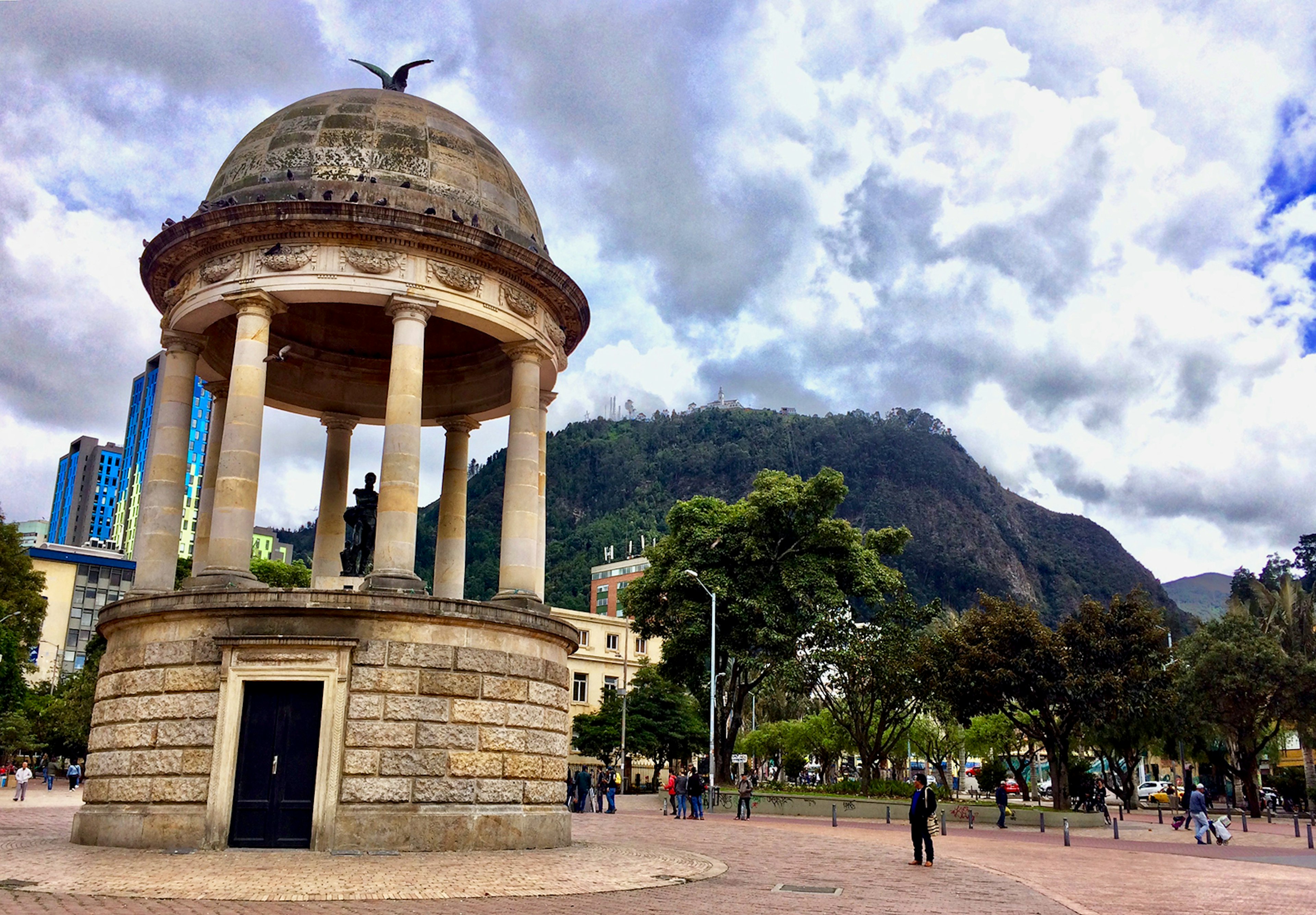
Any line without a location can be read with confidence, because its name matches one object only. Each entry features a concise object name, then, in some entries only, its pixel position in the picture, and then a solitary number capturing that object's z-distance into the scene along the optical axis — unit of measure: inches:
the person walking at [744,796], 1546.5
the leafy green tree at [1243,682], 1889.8
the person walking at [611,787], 1589.6
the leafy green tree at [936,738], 2723.9
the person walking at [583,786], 1545.3
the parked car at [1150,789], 3157.0
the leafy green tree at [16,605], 2257.6
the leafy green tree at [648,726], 2829.7
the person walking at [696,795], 1518.2
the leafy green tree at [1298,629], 1900.8
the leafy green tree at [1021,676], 1679.4
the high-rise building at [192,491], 7249.0
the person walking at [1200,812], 1251.8
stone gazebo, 693.3
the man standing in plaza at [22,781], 1616.6
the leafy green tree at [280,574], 2260.1
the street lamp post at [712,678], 1732.3
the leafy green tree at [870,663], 1846.7
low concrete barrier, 1614.2
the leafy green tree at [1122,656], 1685.5
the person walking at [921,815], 815.1
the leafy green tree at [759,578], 1856.5
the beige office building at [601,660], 3368.6
